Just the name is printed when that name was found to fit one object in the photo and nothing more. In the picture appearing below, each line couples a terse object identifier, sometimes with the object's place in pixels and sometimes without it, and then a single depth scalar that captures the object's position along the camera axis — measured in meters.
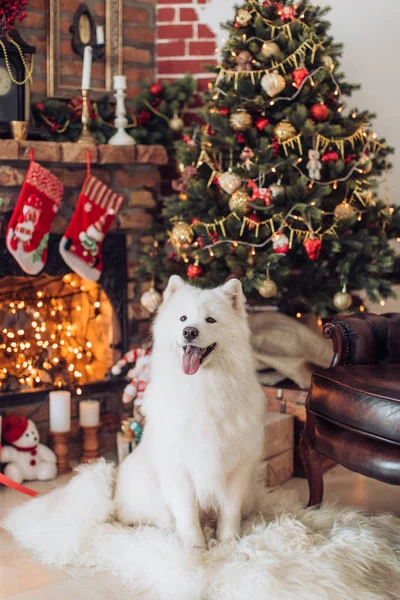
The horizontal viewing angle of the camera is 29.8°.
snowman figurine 3.46
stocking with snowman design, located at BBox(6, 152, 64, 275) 3.50
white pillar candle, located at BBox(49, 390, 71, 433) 3.61
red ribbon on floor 3.11
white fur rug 2.23
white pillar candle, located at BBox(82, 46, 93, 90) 3.67
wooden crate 3.49
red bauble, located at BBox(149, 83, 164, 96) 4.11
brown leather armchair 2.47
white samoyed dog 2.48
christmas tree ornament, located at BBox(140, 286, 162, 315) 3.82
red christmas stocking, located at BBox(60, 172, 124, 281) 3.70
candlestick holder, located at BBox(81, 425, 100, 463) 3.76
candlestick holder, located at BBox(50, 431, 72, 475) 3.62
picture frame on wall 3.88
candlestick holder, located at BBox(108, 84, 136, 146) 3.90
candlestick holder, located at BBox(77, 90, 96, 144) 3.75
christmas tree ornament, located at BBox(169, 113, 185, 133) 4.11
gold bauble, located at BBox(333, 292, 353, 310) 3.53
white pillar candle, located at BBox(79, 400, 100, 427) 3.75
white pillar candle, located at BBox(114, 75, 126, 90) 3.88
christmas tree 3.50
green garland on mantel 3.88
